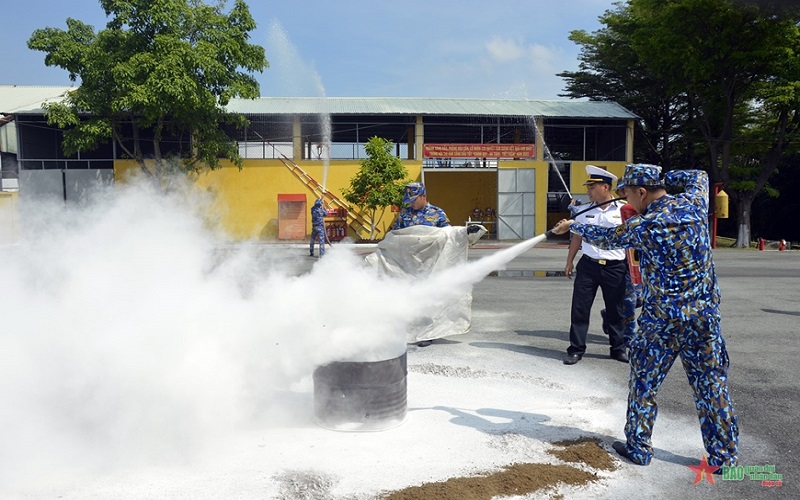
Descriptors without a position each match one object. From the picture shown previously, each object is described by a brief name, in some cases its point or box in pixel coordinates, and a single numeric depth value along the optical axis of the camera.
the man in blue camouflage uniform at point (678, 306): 3.59
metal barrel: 4.38
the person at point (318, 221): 18.89
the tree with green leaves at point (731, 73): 25.98
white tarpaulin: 6.86
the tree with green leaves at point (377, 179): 25.83
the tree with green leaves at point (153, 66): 20.83
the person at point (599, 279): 6.14
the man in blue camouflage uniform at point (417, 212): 7.13
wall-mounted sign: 29.94
